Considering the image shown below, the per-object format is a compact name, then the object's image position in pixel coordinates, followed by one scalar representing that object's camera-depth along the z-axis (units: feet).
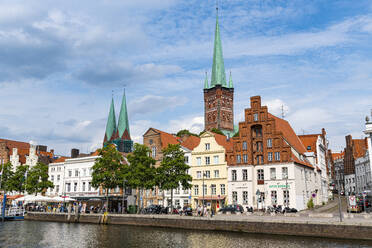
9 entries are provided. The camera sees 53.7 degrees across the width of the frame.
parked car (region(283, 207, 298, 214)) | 169.98
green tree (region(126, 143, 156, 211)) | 184.34
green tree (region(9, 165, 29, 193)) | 251.19
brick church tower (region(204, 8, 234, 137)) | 469.57
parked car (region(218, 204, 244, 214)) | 173.58
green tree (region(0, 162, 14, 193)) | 254.27
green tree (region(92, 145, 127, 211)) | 196.65
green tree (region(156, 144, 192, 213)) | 180.48
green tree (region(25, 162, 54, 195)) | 244.91
